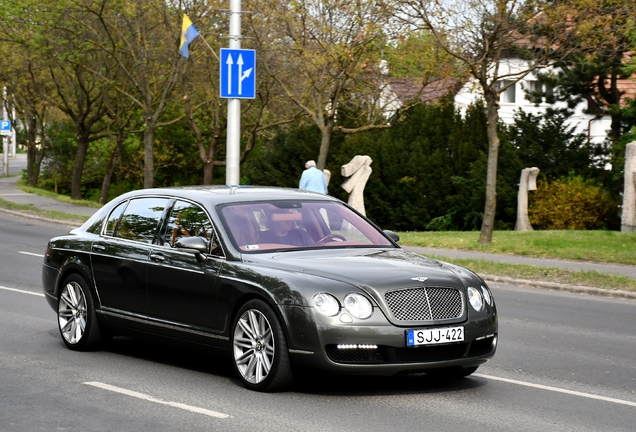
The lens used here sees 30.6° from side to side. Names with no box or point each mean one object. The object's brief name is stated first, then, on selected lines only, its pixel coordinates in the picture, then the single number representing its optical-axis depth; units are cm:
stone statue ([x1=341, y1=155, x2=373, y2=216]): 3192
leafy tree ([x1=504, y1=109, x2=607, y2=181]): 3625
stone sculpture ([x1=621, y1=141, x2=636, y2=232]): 2862
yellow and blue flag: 2384
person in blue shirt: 2448
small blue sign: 6380
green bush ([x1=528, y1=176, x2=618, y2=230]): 3416
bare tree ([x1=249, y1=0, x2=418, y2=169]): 3048
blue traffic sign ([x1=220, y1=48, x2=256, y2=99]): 2031
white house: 5330
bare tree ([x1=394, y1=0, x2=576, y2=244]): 2219
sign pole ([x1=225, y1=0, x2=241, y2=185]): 2045
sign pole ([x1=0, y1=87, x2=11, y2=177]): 6248
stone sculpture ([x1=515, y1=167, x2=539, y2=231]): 3384
